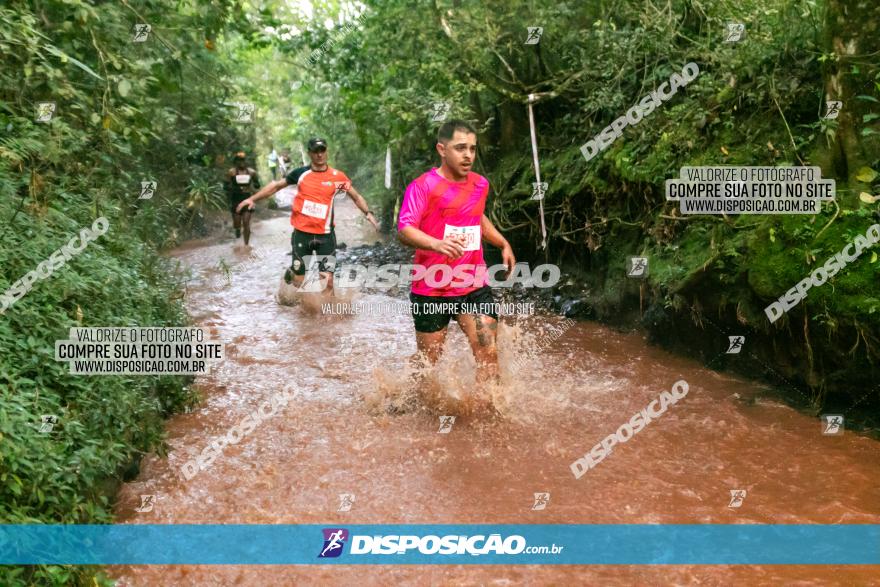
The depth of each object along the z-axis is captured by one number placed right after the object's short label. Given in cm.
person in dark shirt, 1398
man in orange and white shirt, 866
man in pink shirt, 497
